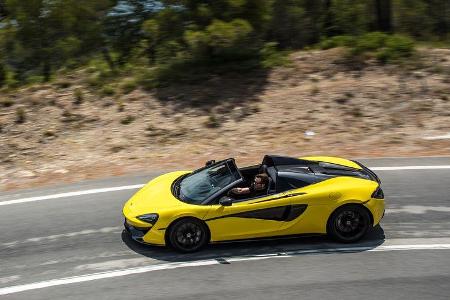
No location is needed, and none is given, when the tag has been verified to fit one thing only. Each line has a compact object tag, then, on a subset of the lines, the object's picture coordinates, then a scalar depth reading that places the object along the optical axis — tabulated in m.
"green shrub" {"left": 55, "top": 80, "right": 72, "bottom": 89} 16.39
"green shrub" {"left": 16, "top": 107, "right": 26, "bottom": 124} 14.77
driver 8.09
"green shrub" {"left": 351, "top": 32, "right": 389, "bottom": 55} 17.36
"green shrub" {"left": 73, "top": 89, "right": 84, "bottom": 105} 15.55
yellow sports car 7.86
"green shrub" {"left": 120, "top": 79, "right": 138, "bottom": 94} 16.05
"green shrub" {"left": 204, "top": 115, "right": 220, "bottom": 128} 14.47
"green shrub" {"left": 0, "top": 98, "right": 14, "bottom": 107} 15.50
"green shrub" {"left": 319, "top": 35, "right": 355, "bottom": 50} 18.03
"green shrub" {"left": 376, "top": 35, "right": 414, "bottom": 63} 16.83
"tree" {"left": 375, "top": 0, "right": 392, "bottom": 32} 18.95
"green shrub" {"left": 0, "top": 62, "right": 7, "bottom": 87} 17.19
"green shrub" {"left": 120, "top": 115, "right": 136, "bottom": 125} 14.69
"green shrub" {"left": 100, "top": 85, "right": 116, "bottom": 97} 15.91
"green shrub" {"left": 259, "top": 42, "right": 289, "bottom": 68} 16.95
